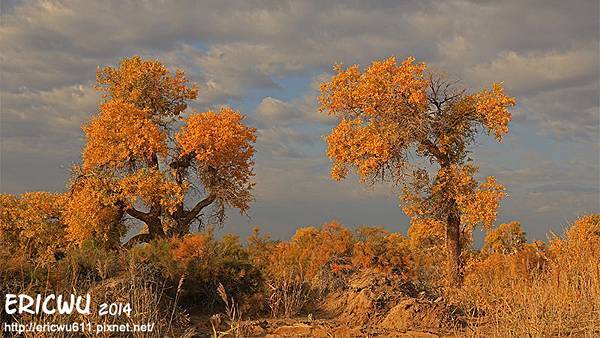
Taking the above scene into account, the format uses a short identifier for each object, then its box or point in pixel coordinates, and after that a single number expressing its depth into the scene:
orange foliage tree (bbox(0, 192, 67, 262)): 27.73
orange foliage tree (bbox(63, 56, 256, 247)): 26.89
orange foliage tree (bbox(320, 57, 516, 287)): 22.39
